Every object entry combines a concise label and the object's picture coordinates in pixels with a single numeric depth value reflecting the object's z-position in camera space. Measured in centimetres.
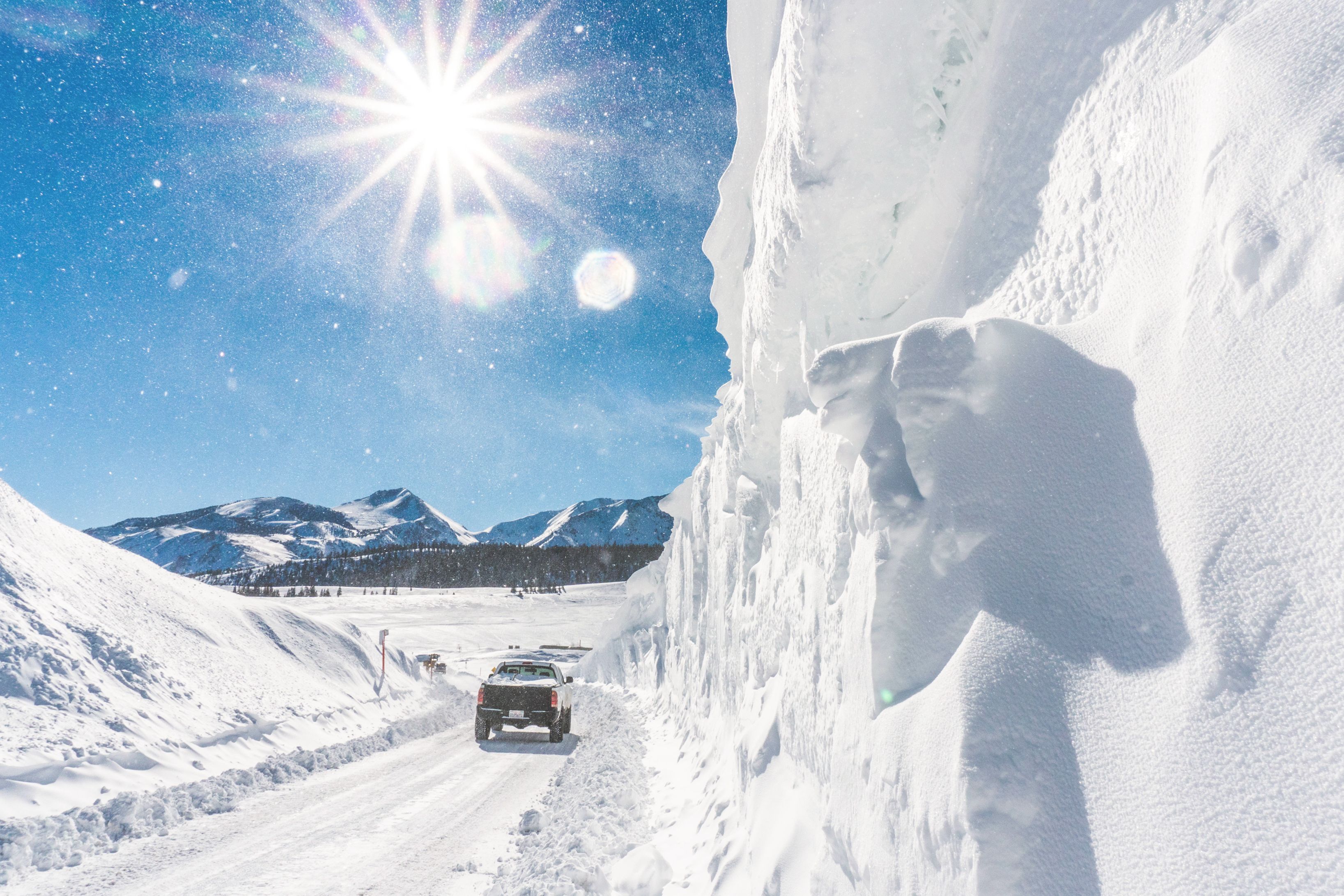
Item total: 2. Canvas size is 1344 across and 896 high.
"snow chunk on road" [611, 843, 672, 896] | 483
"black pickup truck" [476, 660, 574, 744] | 1180
